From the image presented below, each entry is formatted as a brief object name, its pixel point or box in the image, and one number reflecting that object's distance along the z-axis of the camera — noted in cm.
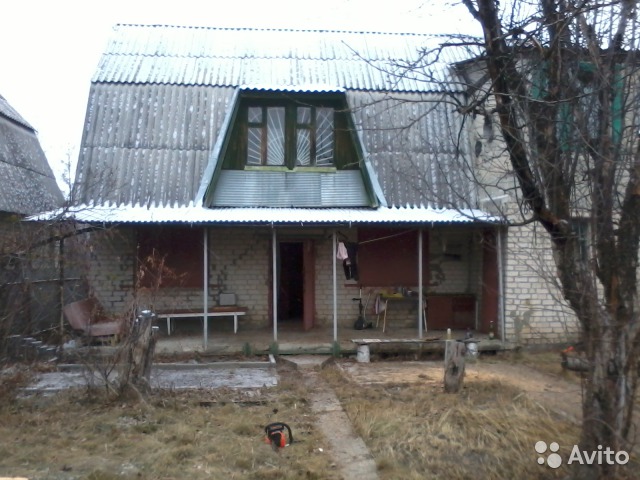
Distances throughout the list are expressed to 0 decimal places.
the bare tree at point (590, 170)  558
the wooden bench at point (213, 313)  1388
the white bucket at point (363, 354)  1245
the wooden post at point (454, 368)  923
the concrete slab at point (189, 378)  963
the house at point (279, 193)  1412
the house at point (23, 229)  834
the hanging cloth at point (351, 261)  1434
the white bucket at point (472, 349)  1266
